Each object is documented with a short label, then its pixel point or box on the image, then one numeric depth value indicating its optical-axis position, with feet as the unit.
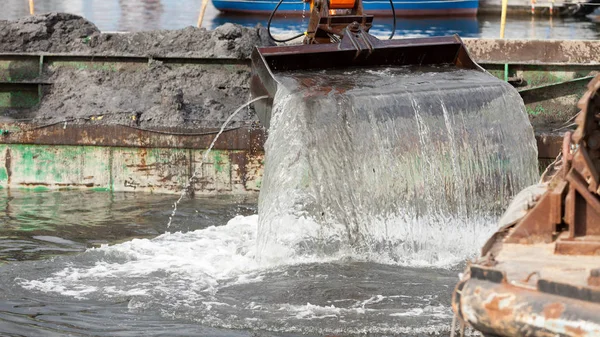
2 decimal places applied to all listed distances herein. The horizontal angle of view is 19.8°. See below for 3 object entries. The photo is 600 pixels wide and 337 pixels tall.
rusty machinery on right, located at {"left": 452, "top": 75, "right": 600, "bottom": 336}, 25.67
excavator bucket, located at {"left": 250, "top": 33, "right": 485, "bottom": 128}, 58.11
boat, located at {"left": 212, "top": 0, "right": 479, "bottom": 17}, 215.38
